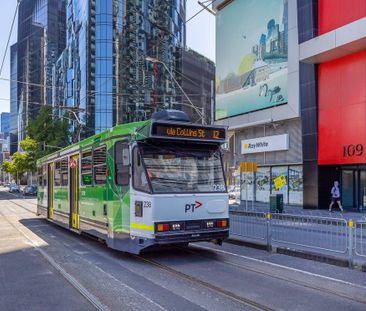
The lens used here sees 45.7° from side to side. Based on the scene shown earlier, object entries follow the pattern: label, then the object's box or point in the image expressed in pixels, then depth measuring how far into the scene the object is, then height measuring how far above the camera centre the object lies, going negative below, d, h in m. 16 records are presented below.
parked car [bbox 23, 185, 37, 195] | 55.94 -1.72
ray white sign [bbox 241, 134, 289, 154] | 26.48 +2.11
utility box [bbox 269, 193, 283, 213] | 22.28 -1.37
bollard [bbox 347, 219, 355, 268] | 8.95 -1.32
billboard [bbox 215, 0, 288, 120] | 26.73 +8.15
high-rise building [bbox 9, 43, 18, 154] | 126.38 +22.24
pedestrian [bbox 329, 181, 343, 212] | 22.14 -0.85
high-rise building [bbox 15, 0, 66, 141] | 103.88 +33.26
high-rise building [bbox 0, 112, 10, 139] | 154.74 +19.80
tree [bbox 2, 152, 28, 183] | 63.97 +2.11
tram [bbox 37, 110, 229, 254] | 9.09 -0.17
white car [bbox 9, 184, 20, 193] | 72.12 -2.03
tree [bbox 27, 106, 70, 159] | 54.62 +5.79
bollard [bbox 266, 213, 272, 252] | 11.01 -1.36
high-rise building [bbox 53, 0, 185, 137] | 67.81 +18.91
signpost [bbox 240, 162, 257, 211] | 24.74 +0.54
